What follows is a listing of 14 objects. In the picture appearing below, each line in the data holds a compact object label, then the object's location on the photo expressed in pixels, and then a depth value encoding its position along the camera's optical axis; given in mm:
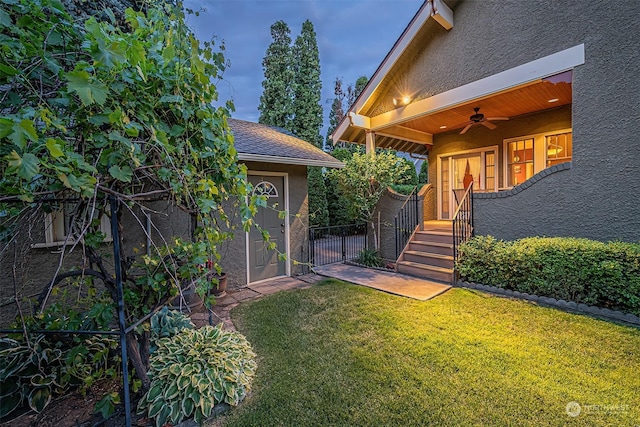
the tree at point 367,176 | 7516
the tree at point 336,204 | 13666
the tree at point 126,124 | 1488
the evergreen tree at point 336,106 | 22188
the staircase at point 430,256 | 6316
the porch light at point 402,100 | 7859
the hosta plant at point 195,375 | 2438
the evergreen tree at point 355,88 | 20469
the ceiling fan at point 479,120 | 7094
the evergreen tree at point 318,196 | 12977
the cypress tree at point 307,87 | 15398
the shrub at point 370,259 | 7777
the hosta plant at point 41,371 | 2441
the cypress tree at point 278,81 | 15203
